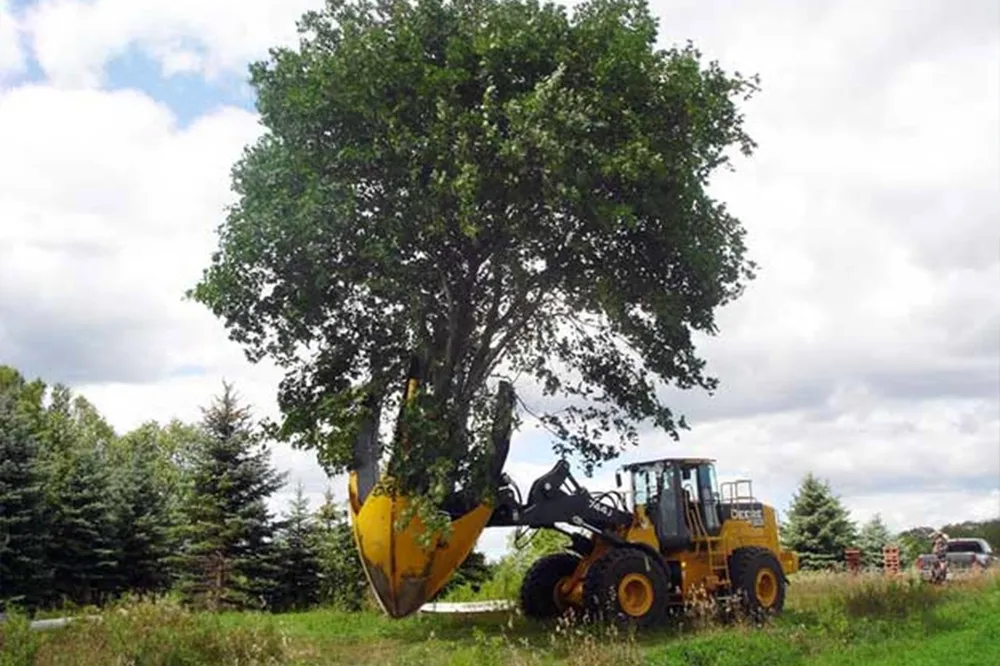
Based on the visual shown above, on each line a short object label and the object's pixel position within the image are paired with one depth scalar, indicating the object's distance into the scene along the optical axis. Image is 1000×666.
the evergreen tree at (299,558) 32.84
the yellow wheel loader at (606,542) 18.78
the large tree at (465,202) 18.08
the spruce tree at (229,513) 31.48
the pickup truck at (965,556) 31.06
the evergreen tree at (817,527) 44.12
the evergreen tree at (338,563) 27.77
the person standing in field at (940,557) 27.76
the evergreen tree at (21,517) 29.53
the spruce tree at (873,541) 44.76
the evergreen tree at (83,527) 31.59
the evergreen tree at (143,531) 33.72
